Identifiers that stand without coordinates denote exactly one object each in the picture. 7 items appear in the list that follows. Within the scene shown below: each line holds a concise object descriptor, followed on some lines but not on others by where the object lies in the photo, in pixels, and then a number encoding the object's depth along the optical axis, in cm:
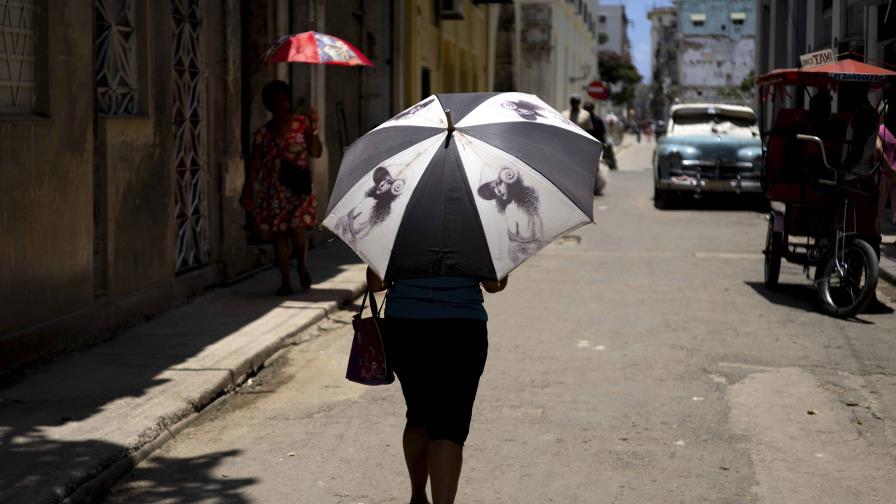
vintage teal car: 2142
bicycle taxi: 1039
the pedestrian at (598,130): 2478
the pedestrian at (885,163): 1053
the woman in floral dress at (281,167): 1080
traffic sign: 4841
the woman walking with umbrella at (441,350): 438
